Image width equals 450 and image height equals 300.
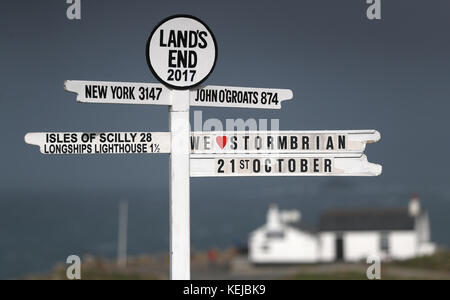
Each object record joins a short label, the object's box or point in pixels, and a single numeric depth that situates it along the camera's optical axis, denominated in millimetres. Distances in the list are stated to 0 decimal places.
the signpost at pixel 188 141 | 7707
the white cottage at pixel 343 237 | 56875
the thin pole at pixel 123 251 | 47375
